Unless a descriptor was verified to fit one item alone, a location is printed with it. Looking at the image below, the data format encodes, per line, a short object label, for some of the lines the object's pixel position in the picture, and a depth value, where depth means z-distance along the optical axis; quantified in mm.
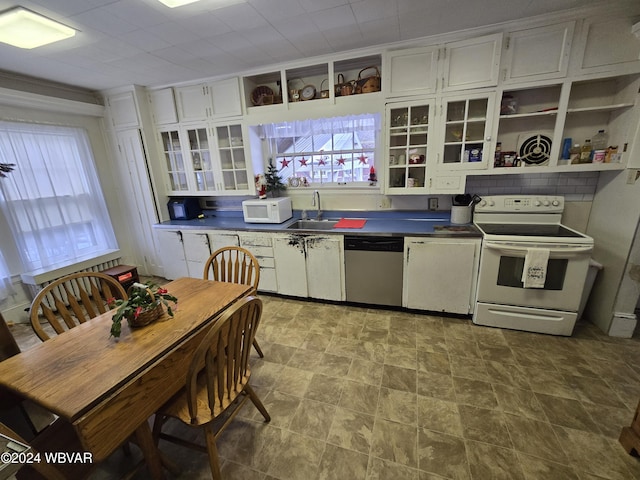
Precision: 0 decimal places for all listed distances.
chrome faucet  3297
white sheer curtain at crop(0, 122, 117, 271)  2805
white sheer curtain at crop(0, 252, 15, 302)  2740
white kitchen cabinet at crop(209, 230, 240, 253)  3145
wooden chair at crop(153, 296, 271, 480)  1134
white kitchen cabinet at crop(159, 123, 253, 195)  3285
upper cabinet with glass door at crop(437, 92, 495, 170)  2418
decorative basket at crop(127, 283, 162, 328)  1383
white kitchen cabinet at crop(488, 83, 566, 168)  2426
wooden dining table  985
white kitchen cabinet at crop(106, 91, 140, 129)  3324
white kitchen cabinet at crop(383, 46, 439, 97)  2408
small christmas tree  3404
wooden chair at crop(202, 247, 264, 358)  2011
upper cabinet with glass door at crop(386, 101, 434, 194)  2594
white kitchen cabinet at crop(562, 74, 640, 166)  2143
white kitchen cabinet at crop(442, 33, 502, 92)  2244
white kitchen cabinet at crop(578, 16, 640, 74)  2002
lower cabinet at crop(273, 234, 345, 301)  2795
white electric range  2160
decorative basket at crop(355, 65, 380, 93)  2662
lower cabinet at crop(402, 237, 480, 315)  2453
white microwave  3094
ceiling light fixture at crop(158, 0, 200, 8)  1666
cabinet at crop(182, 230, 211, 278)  3299
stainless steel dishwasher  2627
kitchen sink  3159
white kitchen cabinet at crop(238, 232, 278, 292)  3021
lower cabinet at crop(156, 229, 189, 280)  3453
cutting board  2906
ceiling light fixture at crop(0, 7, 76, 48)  1752
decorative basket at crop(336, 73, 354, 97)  2768
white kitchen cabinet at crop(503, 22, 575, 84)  2107
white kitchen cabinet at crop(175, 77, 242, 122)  3066
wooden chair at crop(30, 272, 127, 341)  1437
